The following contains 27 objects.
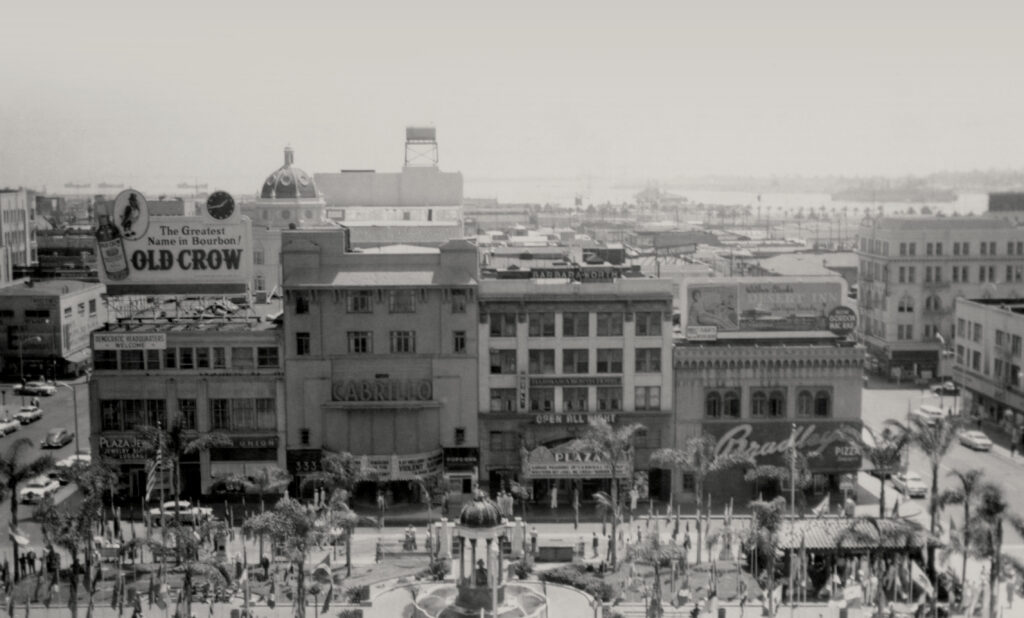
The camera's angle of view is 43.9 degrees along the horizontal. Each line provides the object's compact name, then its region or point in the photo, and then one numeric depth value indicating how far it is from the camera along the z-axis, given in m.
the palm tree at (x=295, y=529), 67.94
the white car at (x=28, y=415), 123.12
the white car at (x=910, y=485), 96.12
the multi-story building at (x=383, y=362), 95.75
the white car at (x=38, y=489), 95.75
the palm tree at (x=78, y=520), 70.56
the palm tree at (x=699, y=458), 83.38
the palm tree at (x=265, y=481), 83.56
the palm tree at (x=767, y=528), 69.75
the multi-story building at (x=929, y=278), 146.38
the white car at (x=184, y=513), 86.92
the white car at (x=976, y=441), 108.75
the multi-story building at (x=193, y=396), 95.44
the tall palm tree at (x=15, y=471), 78.06
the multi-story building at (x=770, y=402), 95.44
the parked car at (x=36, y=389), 136.88
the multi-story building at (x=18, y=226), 181.38
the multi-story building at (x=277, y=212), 156.25
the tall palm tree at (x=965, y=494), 69.00
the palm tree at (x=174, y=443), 83.62
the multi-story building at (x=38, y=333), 142.50
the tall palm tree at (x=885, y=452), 80.62
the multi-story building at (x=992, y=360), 114.94
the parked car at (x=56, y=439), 112.69
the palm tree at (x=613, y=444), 81.69
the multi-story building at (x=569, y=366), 96.19
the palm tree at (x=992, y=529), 64.94
